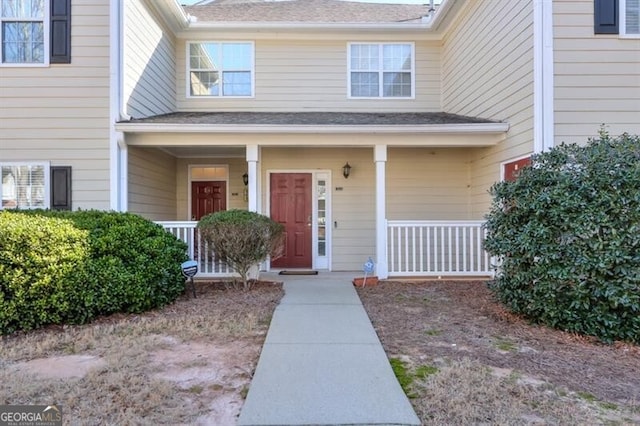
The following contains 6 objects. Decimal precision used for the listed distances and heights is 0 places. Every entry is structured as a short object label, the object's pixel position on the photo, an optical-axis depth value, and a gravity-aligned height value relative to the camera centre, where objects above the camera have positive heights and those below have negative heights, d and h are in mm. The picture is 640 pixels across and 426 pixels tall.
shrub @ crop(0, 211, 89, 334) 4473 -707
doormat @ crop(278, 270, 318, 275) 8297 -1256
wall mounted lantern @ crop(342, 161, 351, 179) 8750 +918
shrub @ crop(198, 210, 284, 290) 6348 -395
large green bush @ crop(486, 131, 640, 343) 4145 -304
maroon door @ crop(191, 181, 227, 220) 9391 +348
